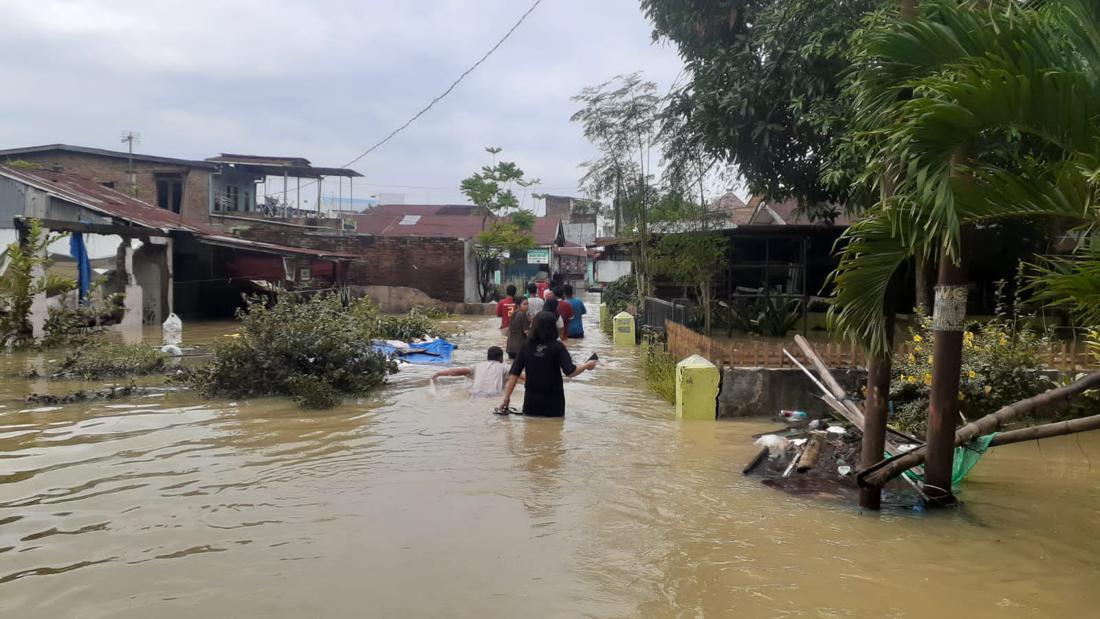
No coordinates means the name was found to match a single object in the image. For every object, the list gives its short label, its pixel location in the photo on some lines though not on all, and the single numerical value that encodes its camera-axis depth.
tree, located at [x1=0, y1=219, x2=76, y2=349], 14.01
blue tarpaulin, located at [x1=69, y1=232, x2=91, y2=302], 17.44
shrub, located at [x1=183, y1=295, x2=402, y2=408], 10.75
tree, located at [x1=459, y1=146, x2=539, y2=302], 36.44
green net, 5.99
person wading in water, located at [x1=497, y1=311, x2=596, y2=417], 9.01
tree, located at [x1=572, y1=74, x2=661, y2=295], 20.72
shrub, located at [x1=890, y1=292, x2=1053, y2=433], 8.62
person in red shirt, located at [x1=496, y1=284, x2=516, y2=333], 16.16
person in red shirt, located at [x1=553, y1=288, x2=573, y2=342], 15.63
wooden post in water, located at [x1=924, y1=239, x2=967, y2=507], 5.38
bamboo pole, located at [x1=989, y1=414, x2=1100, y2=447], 4.57
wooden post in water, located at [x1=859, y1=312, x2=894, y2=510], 5.95
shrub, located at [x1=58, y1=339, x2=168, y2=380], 12.10
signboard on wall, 46.85
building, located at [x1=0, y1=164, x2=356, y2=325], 19.92
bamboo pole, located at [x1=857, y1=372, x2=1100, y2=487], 4.88
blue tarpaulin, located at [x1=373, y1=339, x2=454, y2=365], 15.37
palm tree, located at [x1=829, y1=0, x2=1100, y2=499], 4.48
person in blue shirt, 17.67
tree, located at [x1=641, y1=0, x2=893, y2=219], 12.32
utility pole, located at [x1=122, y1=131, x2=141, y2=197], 32.66
